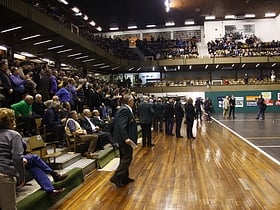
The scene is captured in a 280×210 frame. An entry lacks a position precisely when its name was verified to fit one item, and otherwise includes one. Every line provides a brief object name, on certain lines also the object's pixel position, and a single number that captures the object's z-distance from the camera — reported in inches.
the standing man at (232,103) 578.1
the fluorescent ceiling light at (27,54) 486.2
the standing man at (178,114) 347.3
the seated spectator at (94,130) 236.3
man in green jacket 199.2
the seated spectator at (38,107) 221.3
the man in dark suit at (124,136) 158.3
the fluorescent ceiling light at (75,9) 670.2
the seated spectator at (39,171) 126.6
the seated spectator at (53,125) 206.2
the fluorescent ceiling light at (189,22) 856.3
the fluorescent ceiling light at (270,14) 816.6
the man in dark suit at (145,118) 287.6
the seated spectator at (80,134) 210.0
